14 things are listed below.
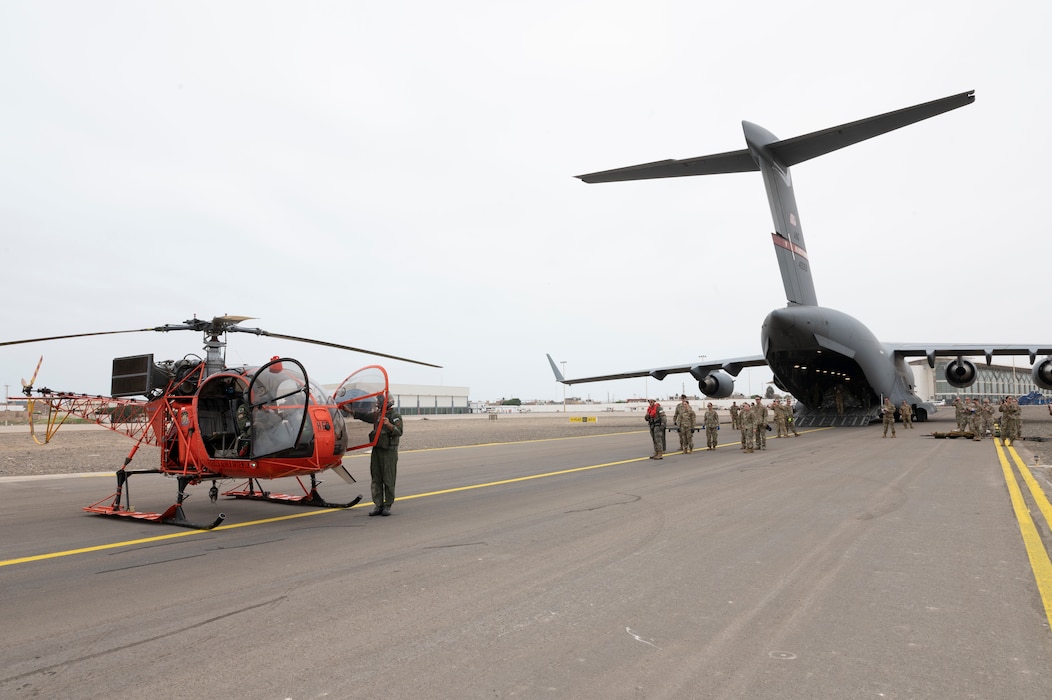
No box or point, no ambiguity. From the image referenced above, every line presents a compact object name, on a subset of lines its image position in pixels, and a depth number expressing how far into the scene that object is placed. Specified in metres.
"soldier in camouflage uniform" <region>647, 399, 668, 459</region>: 16.72
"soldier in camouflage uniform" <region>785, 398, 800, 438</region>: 26.47
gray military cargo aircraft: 21.70
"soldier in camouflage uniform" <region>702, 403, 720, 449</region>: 19.72
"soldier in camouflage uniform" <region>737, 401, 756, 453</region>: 18.45
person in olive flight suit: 8.56
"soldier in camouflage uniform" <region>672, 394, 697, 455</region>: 18.36
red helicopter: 7.95
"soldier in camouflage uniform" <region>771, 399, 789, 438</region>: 22.59
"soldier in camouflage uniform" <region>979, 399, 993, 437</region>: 22.83
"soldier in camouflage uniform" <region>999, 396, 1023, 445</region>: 19.89
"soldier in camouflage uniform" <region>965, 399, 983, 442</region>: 21.55
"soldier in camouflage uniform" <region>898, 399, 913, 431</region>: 29.16
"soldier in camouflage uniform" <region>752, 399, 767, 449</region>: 18.89
